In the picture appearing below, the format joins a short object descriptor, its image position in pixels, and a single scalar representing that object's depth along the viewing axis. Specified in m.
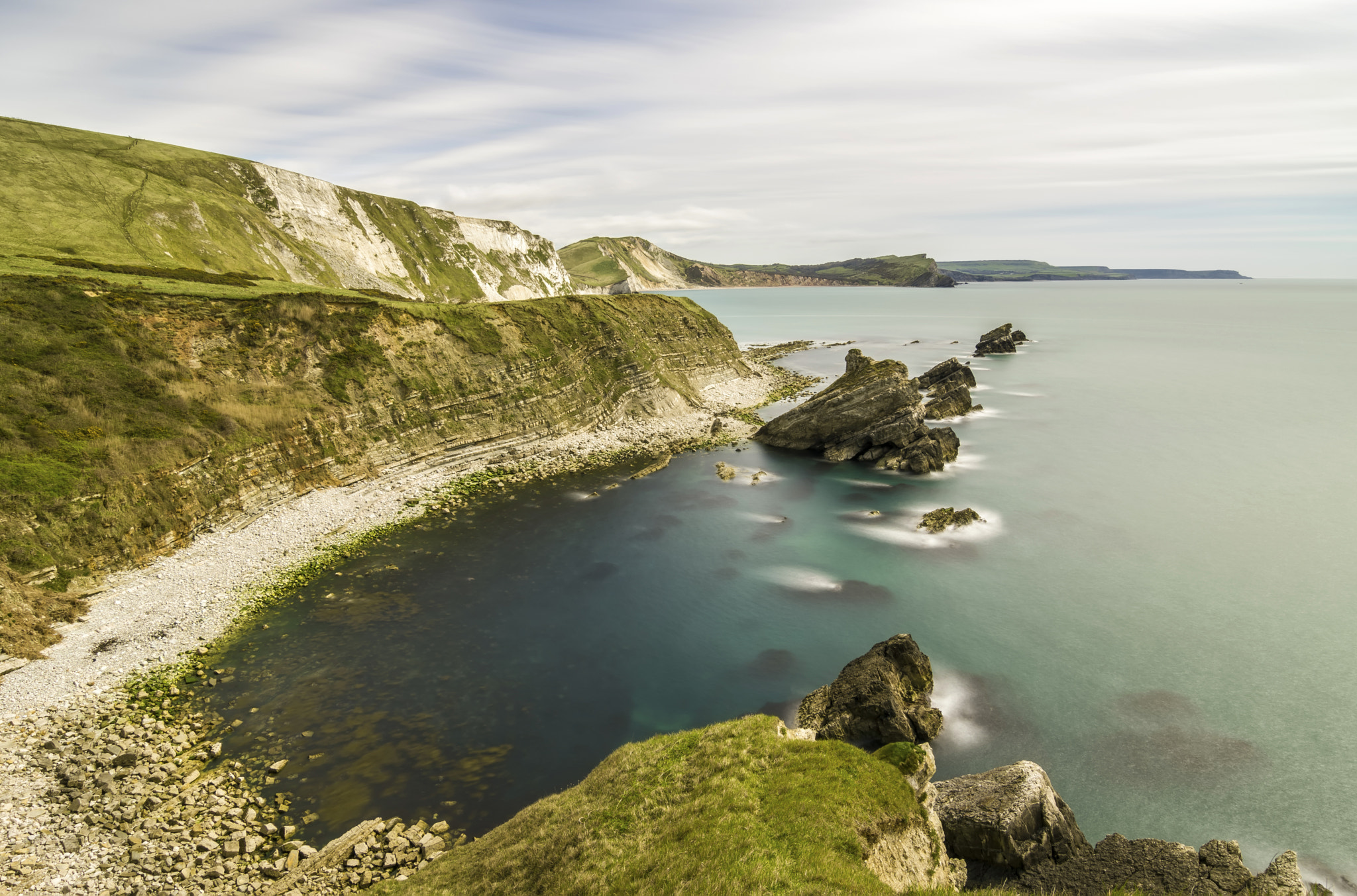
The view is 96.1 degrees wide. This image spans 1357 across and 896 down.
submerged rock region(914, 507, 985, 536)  49.91
